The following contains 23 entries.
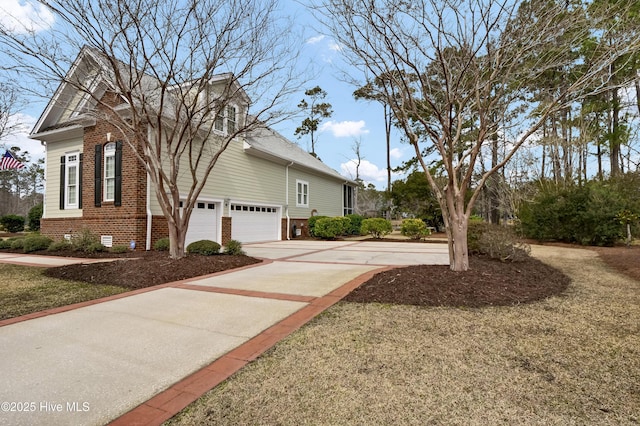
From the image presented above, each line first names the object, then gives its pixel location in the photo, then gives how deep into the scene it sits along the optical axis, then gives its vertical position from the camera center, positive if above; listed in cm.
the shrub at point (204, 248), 925 -60
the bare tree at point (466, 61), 538 +280
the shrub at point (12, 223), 2494 +36
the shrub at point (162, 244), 1054 -55
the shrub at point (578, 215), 1350 +32
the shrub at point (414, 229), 1780 -27
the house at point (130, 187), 1121 +154
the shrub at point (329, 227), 1883 -13
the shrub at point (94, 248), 1030 -64
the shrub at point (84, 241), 1054 -44
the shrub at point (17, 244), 1196 -57
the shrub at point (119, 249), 1032 -67
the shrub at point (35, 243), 1127 -51
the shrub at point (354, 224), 2249 +3
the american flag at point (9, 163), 1359 +257
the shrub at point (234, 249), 957 -65
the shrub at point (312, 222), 2006 +17
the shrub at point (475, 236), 895 -34
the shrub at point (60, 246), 1084 -59
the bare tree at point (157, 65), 720 +389
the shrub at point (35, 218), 2515 +73
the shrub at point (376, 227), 1920 -15
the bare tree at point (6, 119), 1426 +500
